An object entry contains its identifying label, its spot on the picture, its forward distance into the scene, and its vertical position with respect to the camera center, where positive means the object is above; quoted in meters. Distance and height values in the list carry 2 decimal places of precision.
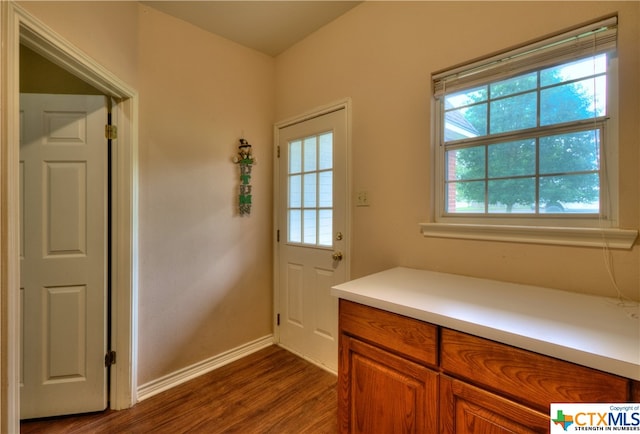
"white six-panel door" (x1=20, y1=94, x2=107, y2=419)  1.61 -0.22
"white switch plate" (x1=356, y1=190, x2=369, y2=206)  1.93 +0.13
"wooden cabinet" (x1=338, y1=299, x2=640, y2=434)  0.77 -0.54
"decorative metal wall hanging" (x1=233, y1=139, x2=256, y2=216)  2.35 +0.37
